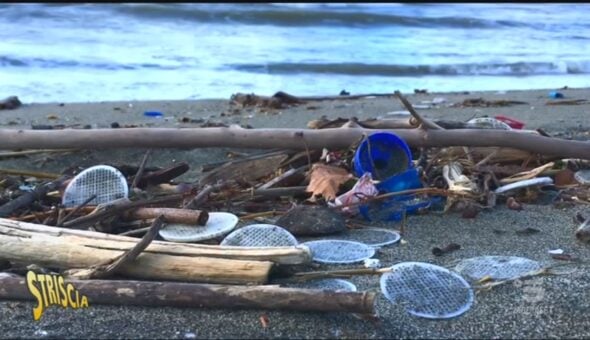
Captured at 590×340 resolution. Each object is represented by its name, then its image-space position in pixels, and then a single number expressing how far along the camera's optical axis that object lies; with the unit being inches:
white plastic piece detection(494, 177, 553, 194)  145.9
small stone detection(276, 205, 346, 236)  123.4
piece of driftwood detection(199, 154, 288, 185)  153.8
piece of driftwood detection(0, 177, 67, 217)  129.0
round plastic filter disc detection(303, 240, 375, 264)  109.4
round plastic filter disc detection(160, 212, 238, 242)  113.7
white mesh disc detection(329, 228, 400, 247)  120.7
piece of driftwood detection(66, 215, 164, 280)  95.7
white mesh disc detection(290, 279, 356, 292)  97.9
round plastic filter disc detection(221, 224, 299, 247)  110.2
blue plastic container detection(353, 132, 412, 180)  143.9
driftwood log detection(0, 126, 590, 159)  153.7
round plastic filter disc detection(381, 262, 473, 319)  92.0
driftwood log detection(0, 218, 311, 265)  98.8
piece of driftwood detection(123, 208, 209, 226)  118.8
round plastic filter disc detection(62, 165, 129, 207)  135.8
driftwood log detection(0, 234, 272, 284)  94.3
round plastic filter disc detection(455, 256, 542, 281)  103.3
